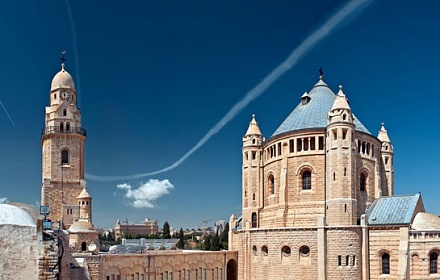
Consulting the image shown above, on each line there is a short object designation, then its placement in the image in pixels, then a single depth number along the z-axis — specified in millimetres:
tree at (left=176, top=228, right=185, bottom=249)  98281
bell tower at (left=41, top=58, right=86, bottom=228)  57688
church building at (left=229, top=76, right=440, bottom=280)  38469
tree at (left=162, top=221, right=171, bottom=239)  108538
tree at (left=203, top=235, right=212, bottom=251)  94656
